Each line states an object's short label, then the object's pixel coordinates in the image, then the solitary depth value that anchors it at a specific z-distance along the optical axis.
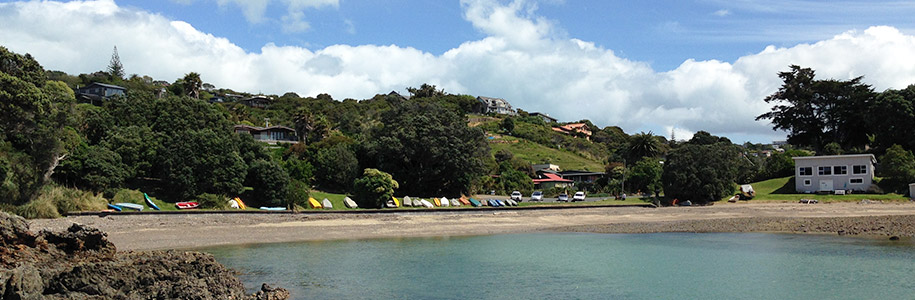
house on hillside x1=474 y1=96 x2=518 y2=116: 160.38
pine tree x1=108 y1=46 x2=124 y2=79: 148.16
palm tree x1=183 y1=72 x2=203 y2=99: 83.81
